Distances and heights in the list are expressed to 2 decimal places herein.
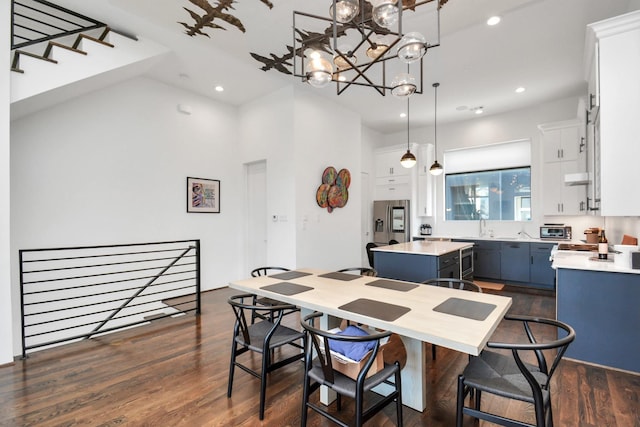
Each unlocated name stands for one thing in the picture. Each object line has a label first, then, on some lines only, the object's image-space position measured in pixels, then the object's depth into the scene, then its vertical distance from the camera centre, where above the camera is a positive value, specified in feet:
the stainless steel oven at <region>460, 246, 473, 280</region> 15.40 -2.55
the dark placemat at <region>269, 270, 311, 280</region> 9.11 -1.84
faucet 20.50 -0.71
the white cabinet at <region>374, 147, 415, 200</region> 22.07 +2.83
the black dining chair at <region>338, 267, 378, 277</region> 10.55 -1.95
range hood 13.32 +1.58
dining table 4.97 -1.85
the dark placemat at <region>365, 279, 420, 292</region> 7.73 -1.85
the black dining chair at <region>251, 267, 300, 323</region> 9.61 -2.81
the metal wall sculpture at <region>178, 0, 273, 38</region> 9.85 +6.81
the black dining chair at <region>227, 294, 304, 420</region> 6.49 -2.84
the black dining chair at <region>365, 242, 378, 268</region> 17.98 -2.10
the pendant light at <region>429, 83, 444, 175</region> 16.49 +5.90
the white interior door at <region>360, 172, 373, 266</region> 22.44 -0.10
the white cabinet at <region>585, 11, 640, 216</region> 7.86 +2.75
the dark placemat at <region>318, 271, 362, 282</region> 8.89 -1.83
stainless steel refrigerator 21.56 -0.46
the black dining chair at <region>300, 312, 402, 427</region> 4.85 -2.87
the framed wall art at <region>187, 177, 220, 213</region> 16.57 +1.13
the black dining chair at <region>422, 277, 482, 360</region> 8.36 -2.04
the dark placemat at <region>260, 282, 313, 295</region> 7.47 -1.86
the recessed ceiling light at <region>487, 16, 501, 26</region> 10.23 +6.55
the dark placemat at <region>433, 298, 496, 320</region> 5.61 -1.83
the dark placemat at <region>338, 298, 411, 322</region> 5.67 -1.86
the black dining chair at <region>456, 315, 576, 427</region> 4.49 -2.77
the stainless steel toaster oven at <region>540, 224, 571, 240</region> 16.89 -0.98
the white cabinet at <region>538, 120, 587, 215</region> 16.12 +2.59
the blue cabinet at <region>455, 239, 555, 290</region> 16.89 -2.79
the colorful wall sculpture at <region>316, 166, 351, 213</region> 16.92 +1.47
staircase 9.79 +5.65
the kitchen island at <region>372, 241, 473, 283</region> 12.67 -2.04
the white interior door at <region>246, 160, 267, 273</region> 18.11 +0.06
